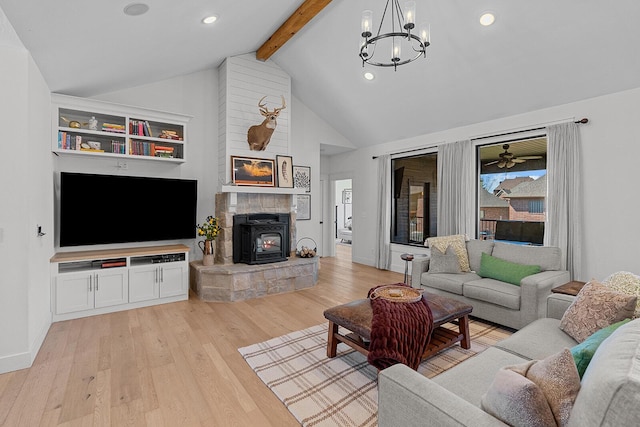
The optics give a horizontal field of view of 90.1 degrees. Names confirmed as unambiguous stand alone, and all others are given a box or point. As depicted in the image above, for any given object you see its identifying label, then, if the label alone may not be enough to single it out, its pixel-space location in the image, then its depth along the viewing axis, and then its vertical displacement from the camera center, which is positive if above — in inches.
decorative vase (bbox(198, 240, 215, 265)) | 181.3 -24.4
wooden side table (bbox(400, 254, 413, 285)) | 172.6 -25.4
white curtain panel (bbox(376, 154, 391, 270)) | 250.2 -0.9
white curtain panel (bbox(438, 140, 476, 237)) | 197.0 +13.9
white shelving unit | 148.5 +40.7
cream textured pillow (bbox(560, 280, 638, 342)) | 75.9 -24.5
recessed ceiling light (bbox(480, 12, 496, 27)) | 132.0 +80.8
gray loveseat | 123.6 -32.1
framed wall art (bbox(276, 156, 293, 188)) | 210.2 +26.3
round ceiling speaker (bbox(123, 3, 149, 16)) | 101.6 +65.6
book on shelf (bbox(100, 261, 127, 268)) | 151.7 -26.0
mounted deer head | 190.9 +48.9
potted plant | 181.5 -14.3
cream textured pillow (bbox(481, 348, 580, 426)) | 40.8 -24.2
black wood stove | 186.2 -17.2
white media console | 141.6 -33.2
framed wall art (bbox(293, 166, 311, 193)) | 259.1 +27.6
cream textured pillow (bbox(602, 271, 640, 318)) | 80.8 -19.2
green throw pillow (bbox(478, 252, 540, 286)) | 136.2 -25.7
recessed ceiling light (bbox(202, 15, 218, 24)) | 130.7 +79.5
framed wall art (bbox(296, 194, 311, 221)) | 268.8 +3.1
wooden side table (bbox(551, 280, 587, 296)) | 107.1 -27.3
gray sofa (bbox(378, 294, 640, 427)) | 32.4 -28.3
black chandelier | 91.3 +81.4
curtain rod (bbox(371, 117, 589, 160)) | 148.8 +43.6
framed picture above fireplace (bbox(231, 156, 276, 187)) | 194.1 +24.5
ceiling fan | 180.5 +29.9
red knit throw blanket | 86.6 -34.5
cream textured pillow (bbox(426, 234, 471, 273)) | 164.9 -18.1
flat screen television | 149.4 +0.5
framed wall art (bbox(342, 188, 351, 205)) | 472.1 +22.1
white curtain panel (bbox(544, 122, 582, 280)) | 150.6 +8.4
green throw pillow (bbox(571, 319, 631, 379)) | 49.2 -22.5
